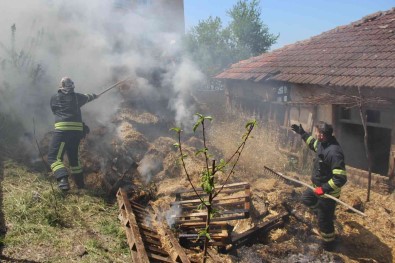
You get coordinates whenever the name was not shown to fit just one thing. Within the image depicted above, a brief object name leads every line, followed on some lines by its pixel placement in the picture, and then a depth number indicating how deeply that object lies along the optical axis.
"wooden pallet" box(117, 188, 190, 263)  3.90
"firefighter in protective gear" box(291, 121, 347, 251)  4.80
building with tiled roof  7.06
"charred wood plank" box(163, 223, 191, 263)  3.89
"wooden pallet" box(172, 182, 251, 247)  4.68
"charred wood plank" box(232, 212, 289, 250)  4.87
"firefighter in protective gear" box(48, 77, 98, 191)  6.50
